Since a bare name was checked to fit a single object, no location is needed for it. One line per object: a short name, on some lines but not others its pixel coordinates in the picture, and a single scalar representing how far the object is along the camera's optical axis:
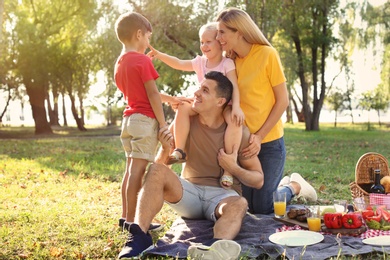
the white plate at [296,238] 4.35
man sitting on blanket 4.29
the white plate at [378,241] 4.23
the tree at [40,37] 25.58
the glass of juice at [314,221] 4.71
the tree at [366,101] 35.44
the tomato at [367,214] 4.79
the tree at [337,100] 36.75
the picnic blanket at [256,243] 4.11
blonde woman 5.22
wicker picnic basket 5.86
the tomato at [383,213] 4.71
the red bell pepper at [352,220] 4.60
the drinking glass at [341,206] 4.89
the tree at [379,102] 34.55
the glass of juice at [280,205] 5.15
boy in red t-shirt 4.96
